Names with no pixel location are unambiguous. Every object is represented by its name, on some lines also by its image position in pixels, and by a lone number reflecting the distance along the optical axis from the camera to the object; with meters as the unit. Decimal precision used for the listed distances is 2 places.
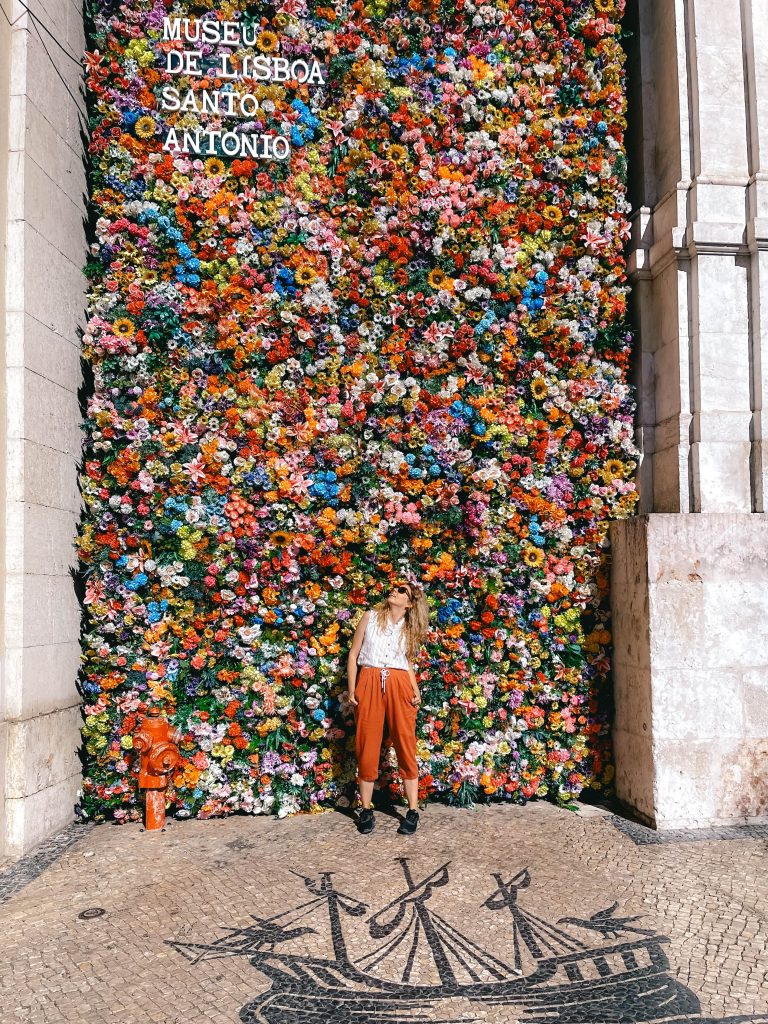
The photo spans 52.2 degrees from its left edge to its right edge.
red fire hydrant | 4.98
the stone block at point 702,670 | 4.93
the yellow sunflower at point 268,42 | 5.65
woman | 5.05
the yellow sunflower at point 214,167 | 5.55
